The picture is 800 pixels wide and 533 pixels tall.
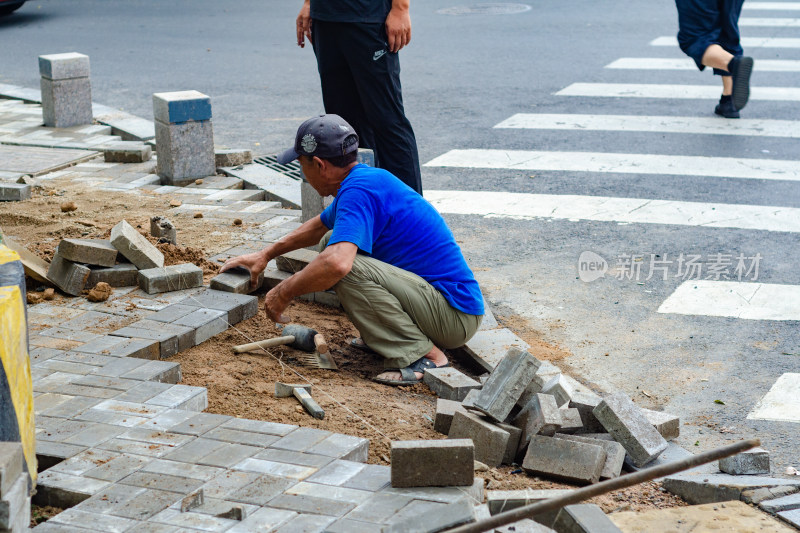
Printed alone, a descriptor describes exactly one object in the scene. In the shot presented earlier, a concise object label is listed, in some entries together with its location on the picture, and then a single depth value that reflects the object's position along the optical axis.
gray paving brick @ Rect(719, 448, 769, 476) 7.24
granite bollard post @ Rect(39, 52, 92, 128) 18.41
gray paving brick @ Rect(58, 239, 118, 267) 10.28
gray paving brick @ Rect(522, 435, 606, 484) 7.20
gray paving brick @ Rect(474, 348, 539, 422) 7.66
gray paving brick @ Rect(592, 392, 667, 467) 7.56
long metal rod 4.73
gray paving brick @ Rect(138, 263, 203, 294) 10.29
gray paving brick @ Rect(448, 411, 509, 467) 7.45
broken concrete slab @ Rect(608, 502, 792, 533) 6.46
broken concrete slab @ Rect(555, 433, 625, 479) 7.35
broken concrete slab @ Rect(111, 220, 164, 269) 10.52
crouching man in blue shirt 8.73
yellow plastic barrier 5.78
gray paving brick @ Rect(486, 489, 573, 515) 6.03
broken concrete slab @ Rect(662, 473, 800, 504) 6.91
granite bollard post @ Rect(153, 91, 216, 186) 14.73
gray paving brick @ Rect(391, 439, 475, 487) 6.20
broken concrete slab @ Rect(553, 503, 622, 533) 5.71
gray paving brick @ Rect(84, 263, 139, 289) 10.48
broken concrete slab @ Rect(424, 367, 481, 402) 8.51
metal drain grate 15.84
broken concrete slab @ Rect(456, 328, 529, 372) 9.41
